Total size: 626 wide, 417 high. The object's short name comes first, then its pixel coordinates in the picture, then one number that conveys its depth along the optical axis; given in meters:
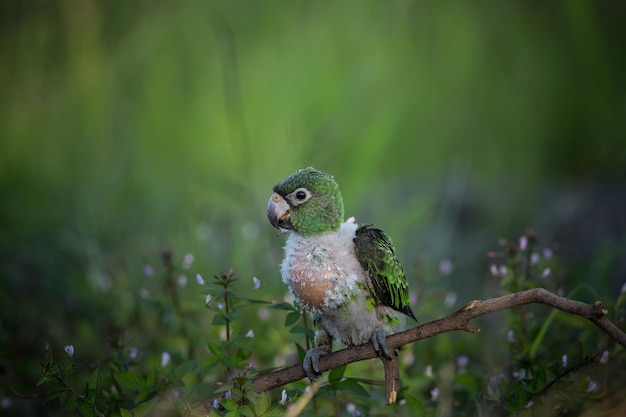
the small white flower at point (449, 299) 6.34
